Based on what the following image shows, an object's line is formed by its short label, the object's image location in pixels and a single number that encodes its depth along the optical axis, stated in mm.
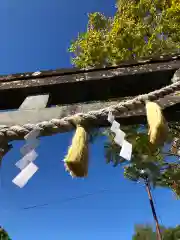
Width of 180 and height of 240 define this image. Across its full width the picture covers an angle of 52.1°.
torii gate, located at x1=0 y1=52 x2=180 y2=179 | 1257
